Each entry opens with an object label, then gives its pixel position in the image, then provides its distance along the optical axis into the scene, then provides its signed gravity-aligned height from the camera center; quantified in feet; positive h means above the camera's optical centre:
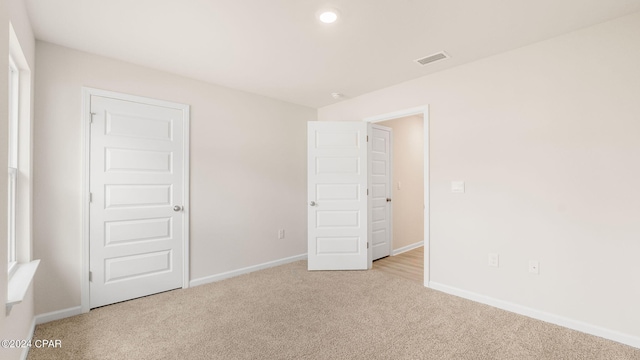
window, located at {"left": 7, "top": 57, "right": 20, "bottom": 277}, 6.86 +0.76
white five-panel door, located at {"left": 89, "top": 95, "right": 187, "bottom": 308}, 9.09 -0.64
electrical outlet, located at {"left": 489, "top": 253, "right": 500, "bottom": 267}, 9.10 -2.53
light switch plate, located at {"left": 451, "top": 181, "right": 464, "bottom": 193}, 9.95 -0.19
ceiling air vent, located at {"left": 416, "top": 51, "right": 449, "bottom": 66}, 9.08 +4.03
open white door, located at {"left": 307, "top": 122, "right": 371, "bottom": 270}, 13.02 -0.59
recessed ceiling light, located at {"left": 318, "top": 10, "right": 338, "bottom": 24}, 6.85 +4.05
